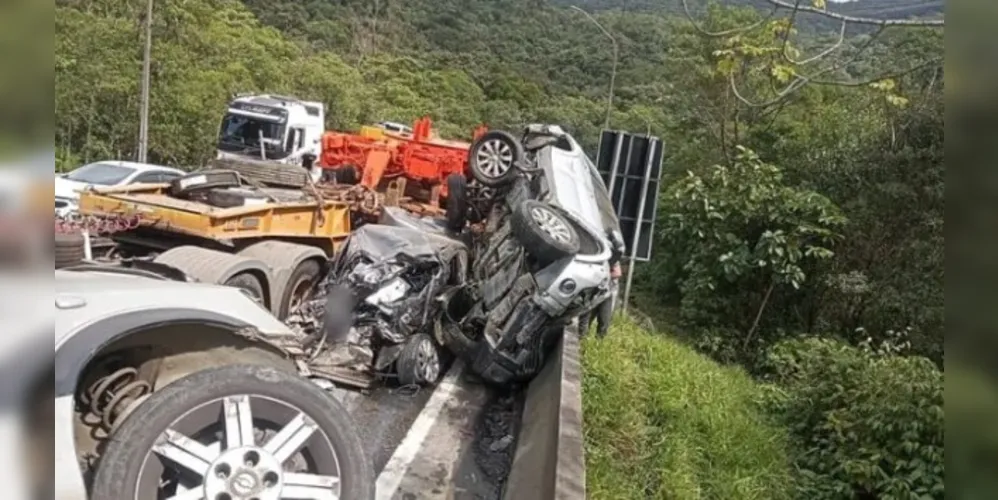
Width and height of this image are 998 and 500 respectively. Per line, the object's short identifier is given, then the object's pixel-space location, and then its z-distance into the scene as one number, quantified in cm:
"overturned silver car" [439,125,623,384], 505
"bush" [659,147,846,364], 1330
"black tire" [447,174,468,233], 855
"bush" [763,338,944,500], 572
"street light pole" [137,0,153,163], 1800
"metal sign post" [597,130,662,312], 916
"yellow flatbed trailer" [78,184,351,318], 557
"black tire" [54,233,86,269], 233
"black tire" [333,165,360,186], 1076
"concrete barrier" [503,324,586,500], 314
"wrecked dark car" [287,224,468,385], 530
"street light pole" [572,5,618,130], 1934
